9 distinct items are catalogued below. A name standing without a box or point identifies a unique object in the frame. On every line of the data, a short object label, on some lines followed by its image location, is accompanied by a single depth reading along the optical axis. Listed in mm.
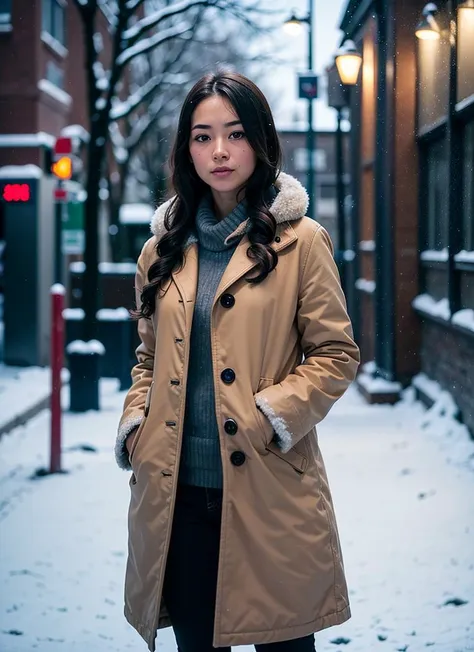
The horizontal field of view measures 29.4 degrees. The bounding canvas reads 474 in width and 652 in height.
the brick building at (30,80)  11047
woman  2252
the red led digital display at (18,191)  11859
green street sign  10151
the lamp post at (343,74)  4414
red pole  6297
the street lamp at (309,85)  5551
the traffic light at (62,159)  7871
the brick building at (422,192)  3602
